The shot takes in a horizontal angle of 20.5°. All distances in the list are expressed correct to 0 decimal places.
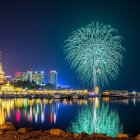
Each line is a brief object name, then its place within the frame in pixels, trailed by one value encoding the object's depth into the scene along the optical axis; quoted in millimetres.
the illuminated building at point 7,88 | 148575
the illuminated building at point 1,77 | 158975
